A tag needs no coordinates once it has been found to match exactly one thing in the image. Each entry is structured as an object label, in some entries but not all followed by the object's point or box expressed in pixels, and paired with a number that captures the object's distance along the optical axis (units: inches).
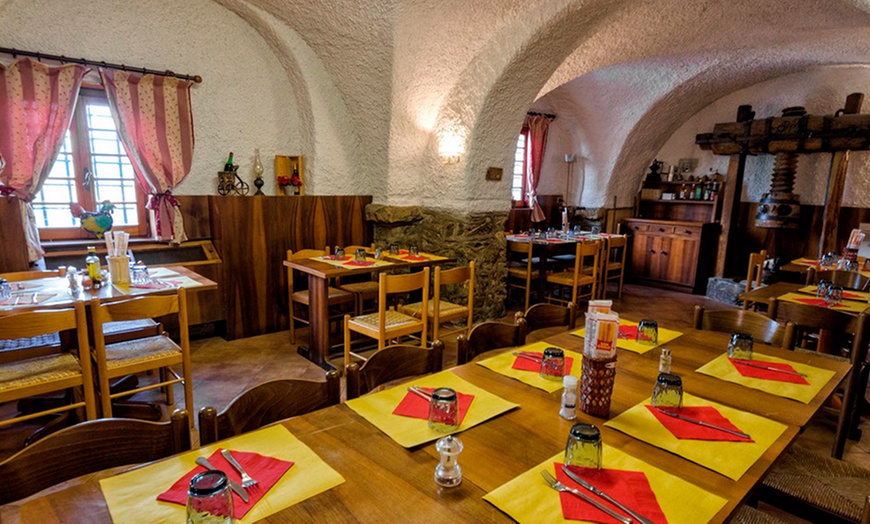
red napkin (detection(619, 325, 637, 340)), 80.4
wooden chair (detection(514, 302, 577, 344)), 87.7
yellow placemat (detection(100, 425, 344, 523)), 35.8
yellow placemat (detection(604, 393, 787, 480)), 43.7
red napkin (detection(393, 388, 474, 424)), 51.5
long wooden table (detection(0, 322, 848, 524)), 36.2
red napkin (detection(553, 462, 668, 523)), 36.3
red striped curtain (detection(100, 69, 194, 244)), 144.9
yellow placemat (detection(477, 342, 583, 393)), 60.3
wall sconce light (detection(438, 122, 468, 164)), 170.1
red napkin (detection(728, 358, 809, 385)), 63.6
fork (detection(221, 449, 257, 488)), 39.2
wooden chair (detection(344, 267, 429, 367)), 118.9
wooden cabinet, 247.0
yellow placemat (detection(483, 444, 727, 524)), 36.3
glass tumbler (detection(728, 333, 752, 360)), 70.7
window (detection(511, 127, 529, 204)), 275.9
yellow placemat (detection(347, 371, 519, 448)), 47.4
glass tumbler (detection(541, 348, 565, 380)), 62.2
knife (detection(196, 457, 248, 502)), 37.5
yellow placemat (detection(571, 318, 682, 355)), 74.7
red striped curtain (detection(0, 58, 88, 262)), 126.9
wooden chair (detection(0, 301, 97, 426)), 81.4
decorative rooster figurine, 117.3
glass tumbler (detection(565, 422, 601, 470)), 41.3
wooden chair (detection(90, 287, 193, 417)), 90.4
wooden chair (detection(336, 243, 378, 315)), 159.9
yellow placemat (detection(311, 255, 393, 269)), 141.5
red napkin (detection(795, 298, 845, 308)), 111.2
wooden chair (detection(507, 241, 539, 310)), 198.7
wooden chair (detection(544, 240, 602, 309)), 190.7
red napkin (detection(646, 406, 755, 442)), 48.1
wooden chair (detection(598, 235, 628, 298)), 225.8
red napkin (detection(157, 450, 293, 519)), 37.0
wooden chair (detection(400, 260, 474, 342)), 127.8
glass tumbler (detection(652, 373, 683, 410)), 53.1
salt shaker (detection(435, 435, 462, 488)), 39.5
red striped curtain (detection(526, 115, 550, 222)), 271.7
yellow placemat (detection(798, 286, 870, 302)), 118.7
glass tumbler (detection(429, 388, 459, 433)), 48.3
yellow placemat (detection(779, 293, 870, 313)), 107.9
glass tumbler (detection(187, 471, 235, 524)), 31.9
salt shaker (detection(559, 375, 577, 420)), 51.0
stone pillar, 177.5
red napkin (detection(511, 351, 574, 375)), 65.4
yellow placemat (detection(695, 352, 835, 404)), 59.2
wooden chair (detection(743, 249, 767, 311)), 158.7
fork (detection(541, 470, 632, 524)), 35.8
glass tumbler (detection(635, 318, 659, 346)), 77.2
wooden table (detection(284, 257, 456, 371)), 135.9
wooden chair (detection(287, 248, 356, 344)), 153.8
